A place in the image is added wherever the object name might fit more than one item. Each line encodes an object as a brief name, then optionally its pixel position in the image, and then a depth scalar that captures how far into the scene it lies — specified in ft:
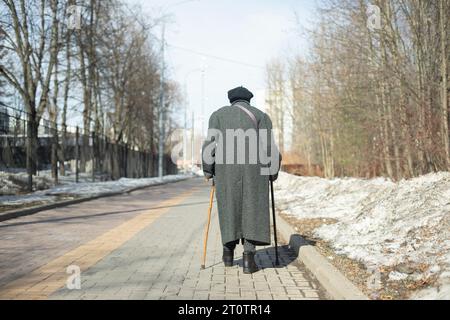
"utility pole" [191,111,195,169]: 214.16
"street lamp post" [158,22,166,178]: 111.86
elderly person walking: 16.80
